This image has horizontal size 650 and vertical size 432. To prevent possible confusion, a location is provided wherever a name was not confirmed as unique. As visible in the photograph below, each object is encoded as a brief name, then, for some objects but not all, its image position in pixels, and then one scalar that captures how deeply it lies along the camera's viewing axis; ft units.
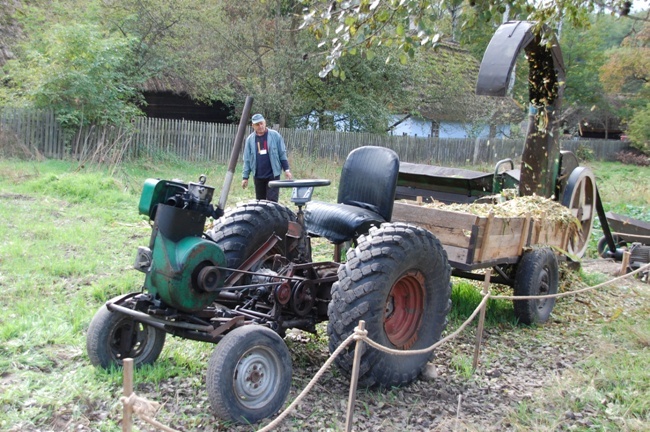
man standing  27.09
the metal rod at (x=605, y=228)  27.05
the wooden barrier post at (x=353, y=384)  10.62
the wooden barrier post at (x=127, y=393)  7.65
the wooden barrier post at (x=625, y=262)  27.22
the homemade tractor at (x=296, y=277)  11.80
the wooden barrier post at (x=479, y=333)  15.57
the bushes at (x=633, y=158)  124.67
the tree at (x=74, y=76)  51.16
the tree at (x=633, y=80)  110.93
